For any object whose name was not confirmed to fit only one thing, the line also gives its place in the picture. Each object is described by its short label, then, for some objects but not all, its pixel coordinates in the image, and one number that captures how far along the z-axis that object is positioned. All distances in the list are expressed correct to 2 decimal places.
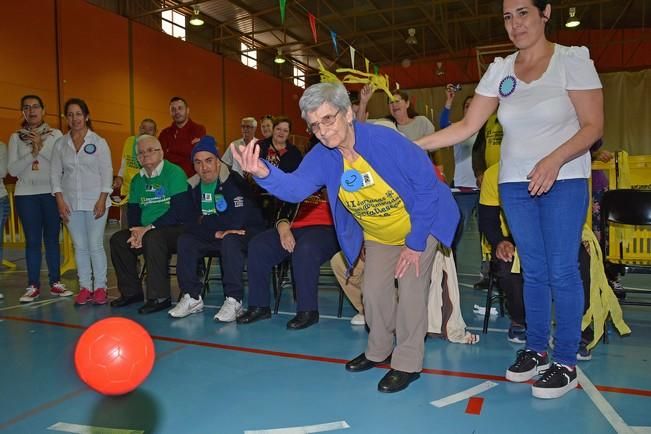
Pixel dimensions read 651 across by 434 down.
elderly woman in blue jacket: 2.14
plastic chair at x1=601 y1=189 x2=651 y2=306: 3.08
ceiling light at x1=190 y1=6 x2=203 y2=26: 13.80
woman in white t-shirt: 2.04
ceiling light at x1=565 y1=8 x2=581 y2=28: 14.03
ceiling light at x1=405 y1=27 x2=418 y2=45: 14.69
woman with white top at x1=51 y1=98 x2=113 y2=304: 4.40
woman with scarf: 4.68
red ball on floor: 2.00
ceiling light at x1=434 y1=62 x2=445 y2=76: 17.33
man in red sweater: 5.51
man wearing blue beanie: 3.95
